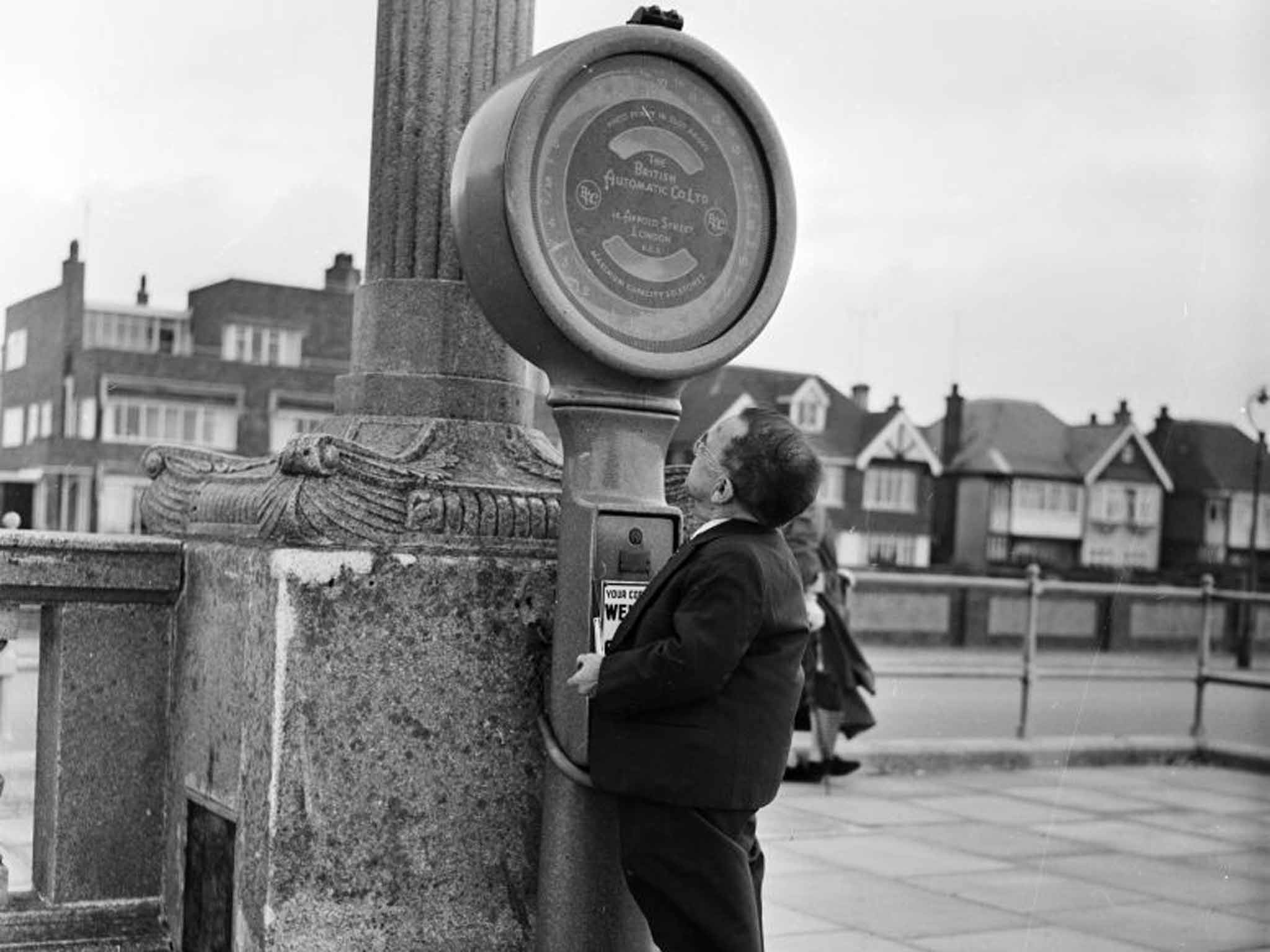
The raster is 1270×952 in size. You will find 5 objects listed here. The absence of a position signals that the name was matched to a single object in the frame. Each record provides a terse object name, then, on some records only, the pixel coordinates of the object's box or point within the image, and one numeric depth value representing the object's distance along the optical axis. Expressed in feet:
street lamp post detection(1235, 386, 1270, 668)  56.91
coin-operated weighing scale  10.41
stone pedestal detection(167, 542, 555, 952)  10.76
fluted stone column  12.33
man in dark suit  10.13
